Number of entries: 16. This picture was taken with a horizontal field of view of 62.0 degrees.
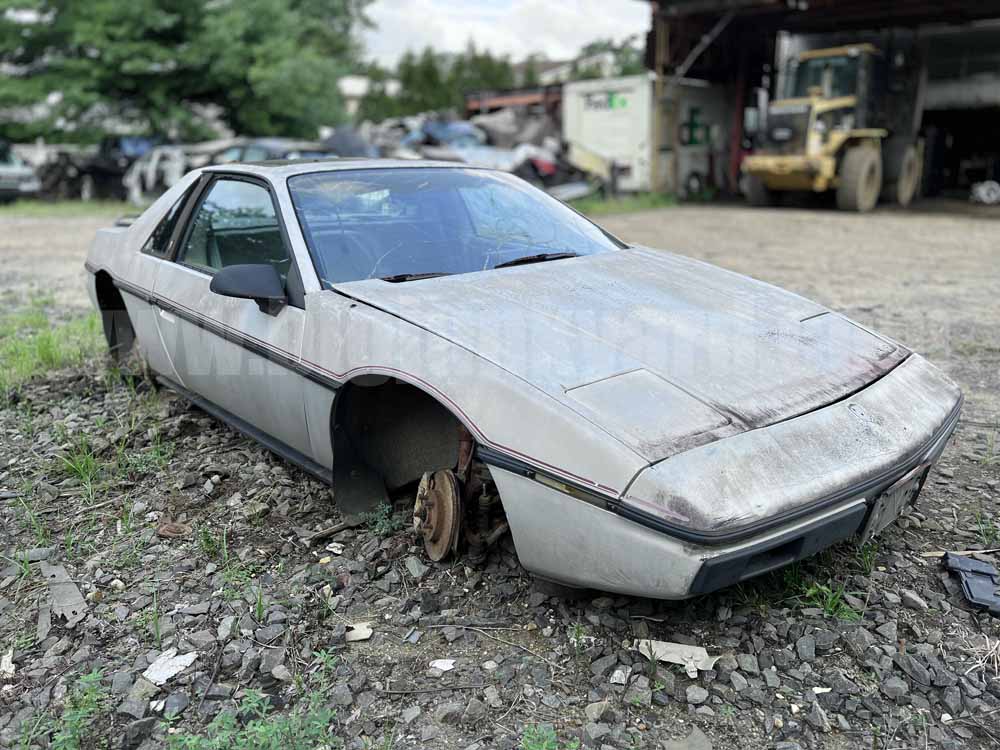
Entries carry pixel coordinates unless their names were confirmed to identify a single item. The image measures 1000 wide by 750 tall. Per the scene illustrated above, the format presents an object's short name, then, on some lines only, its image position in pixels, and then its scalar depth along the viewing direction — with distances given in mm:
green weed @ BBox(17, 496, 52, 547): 2939
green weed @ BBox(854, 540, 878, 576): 2576
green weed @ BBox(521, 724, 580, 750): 1892
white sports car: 2035
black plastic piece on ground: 2408
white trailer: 19062
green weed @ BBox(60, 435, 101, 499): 3332
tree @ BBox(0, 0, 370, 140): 19344
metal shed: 17312
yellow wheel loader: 15008
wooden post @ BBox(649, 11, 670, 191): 18234
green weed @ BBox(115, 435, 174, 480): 3457
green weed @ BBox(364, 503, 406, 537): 2857
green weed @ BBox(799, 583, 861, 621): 2363
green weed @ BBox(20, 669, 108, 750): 1980
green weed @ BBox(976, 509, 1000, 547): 2793
